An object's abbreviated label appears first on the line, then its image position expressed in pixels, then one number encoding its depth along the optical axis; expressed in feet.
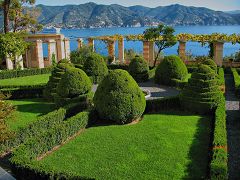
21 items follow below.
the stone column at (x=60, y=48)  118.73
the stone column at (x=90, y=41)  120.22
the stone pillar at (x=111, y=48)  116.26
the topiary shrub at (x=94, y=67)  79.82
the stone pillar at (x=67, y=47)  120.78
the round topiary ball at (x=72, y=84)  53.09
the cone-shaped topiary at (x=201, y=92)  51.42
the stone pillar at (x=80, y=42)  122.72
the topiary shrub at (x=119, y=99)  46.42
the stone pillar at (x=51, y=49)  116.26
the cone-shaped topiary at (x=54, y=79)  60.44
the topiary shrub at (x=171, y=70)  75.15
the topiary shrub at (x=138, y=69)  81.15
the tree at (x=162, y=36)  100.37
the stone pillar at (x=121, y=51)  113.19
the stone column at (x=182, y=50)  103.63
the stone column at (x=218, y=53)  96.28
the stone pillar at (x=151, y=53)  106.63
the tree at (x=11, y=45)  92.73
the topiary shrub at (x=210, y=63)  74.75
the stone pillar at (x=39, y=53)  111.65
